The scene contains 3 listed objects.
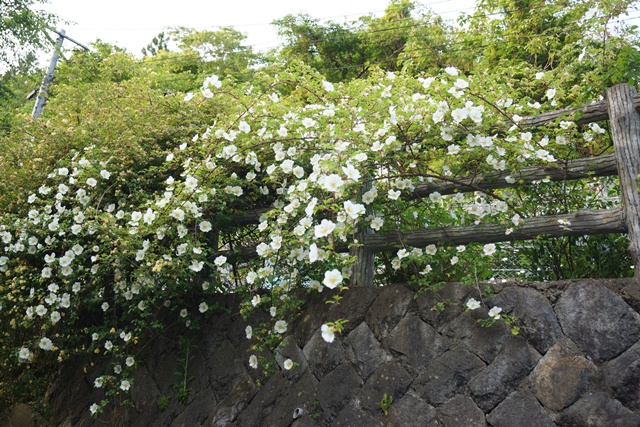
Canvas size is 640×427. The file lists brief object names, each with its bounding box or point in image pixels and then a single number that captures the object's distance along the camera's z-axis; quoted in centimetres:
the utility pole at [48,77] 873
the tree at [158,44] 2518
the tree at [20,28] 752
